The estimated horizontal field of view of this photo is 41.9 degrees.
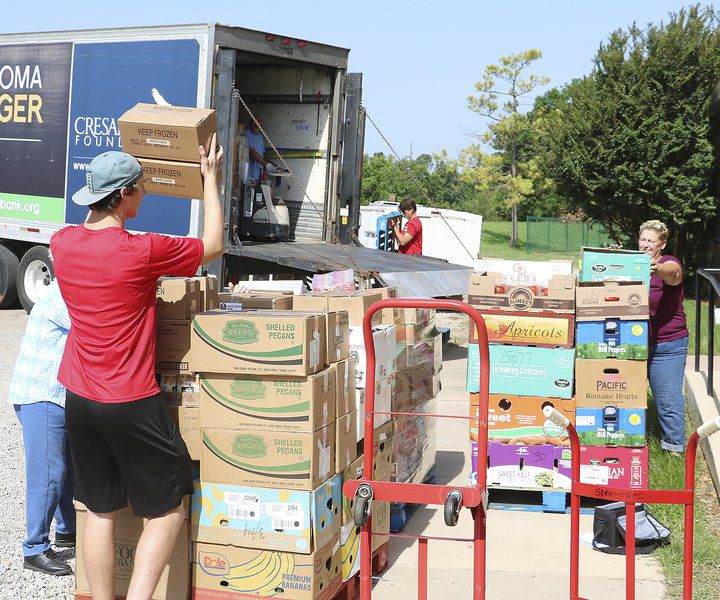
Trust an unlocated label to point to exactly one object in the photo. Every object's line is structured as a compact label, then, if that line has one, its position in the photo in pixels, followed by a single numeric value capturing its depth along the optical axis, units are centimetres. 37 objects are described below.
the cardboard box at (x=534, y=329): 612
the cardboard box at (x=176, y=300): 430
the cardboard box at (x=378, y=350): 518
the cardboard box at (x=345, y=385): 443
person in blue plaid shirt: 462
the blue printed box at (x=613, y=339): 607
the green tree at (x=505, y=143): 4344
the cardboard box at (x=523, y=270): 632
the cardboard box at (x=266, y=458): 409
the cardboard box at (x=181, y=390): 430
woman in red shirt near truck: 1312
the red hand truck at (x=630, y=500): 351
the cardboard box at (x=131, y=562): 428
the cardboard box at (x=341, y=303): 544
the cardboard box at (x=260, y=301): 504
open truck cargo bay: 1073
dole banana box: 411
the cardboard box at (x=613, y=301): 606
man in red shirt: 379
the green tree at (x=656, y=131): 2103
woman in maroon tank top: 677
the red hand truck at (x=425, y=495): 346
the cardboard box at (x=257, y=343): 405
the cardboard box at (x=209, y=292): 455
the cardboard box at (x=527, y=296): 612
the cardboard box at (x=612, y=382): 609
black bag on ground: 540
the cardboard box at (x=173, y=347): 427
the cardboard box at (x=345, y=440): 440
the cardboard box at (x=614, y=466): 615
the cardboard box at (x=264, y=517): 410
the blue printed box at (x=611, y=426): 612
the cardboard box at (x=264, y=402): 408
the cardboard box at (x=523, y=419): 616
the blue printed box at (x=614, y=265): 634
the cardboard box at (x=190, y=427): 430
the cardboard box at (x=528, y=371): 612
